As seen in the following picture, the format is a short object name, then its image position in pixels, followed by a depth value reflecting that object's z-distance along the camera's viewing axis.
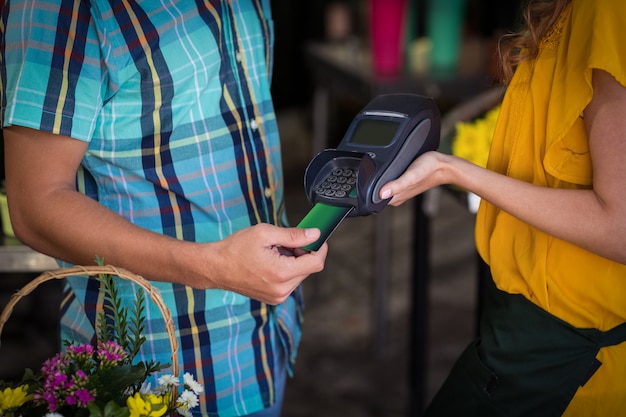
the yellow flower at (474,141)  2.13
